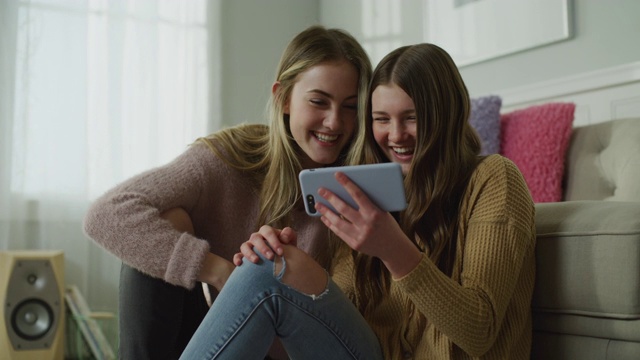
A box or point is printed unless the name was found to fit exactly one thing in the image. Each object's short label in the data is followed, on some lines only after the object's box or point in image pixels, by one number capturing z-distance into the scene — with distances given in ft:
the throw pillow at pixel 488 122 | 6.70
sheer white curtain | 8.92
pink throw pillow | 6.16
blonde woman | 4.30
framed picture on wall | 7.33
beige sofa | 3.29
